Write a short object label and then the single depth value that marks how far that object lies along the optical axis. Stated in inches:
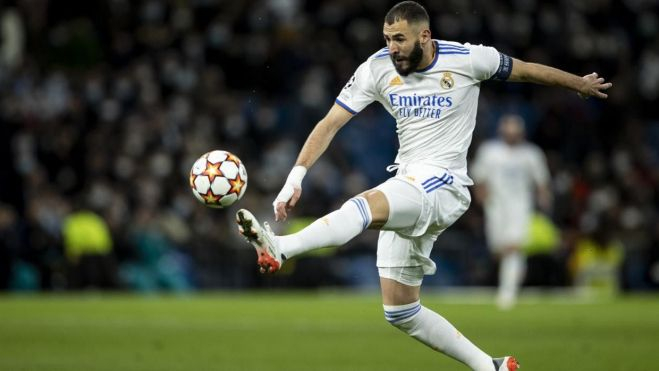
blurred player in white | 1381.6
